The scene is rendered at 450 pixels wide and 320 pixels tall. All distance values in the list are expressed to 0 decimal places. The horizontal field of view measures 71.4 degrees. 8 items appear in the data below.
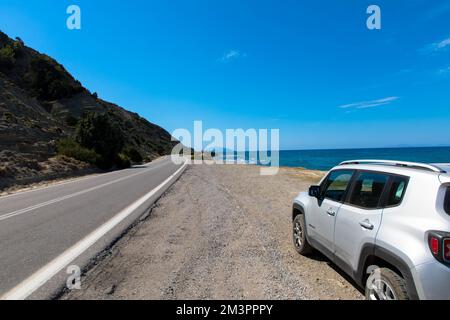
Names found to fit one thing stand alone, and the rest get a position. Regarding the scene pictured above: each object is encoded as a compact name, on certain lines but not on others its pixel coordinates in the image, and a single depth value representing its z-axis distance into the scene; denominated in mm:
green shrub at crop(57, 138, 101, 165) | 30688
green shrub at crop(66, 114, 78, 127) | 48294
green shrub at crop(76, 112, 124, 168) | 35469
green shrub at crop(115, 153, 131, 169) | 38469
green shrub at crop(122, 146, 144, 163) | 50969
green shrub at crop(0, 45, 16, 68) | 53781
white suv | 2697
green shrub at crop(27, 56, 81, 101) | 56875
